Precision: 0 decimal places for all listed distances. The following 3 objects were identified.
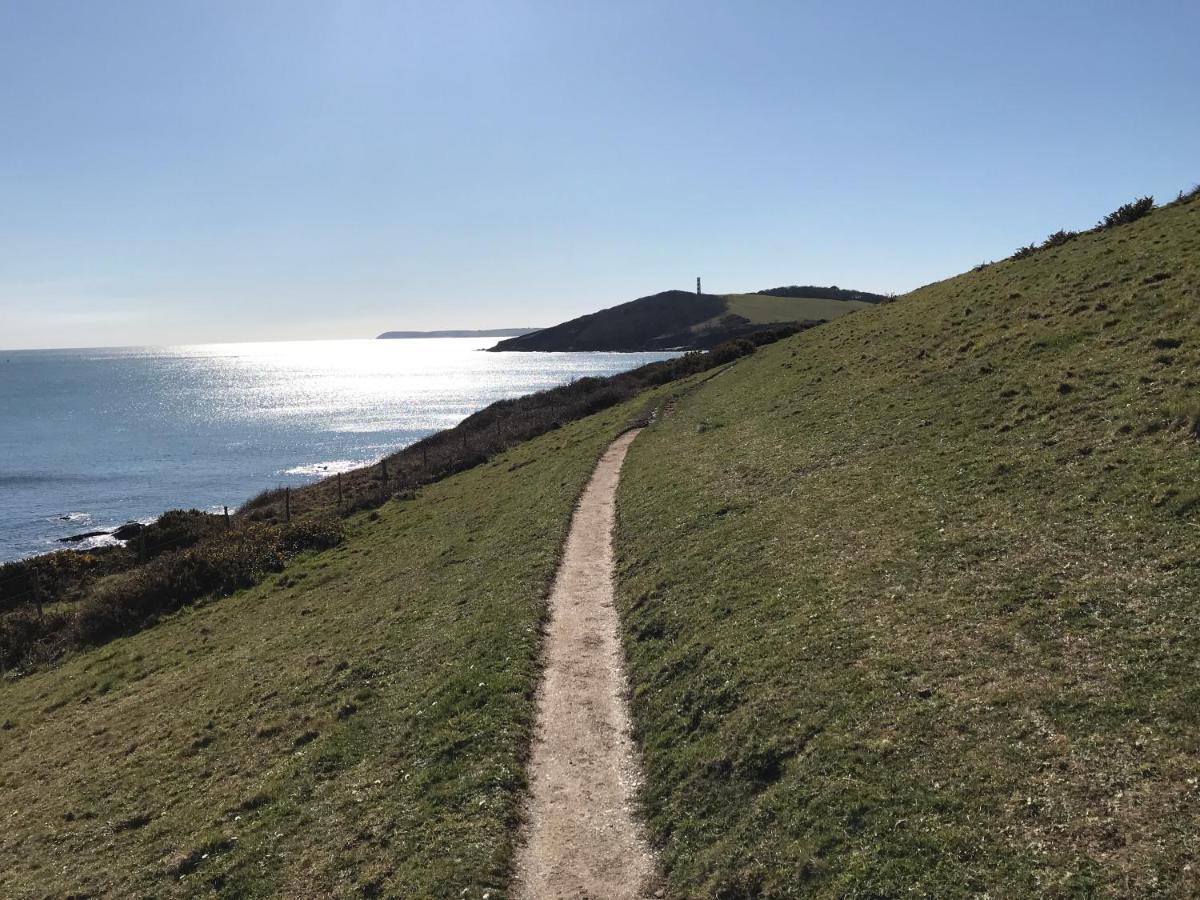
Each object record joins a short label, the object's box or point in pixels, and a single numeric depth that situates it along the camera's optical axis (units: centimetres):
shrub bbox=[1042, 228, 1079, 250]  4488
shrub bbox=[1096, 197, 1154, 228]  4162
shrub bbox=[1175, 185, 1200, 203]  3895
